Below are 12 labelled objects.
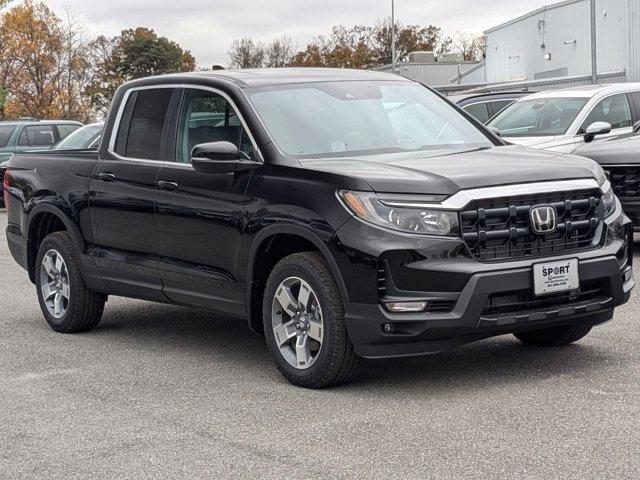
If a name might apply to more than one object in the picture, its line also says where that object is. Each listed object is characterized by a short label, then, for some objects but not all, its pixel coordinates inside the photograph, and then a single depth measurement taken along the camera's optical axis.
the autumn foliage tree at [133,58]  85.94
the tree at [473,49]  105.64
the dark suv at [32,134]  27.12
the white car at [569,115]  14.80
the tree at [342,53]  96.12
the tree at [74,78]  65.94
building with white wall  40.09
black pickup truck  6.33
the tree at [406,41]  100.94
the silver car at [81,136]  19.33
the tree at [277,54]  102.06
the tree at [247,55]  100.50
